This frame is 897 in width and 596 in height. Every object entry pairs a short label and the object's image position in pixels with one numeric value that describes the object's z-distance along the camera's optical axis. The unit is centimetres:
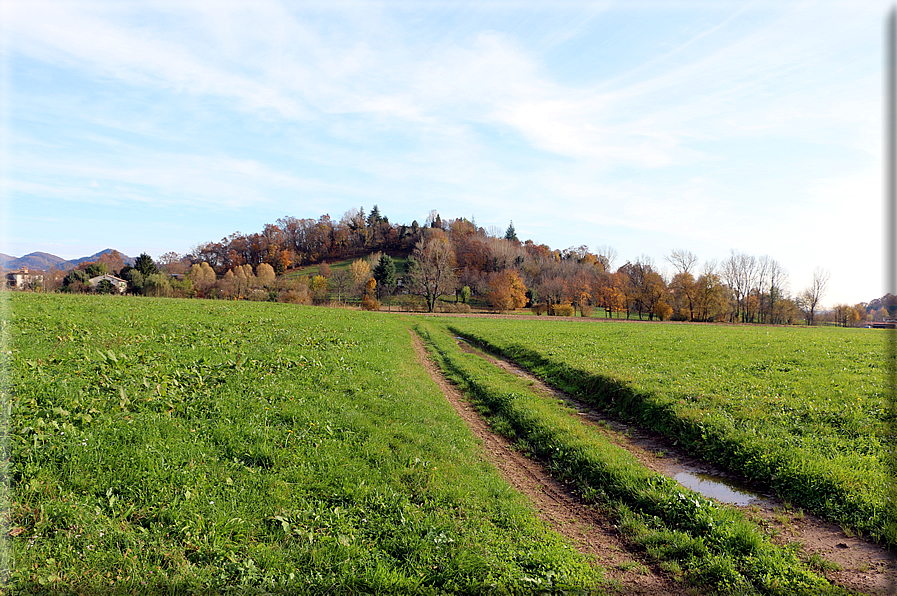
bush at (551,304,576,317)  7125
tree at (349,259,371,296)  9269
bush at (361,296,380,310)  6355
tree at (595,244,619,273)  13523
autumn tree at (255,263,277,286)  8862
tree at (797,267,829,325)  7986
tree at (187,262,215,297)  7843
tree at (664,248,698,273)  8569
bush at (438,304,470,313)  6766
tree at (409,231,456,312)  7525
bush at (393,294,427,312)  7688
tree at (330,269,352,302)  8925
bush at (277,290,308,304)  6619
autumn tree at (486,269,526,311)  8431
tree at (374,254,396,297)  9938
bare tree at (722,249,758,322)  9211
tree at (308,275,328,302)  7634
